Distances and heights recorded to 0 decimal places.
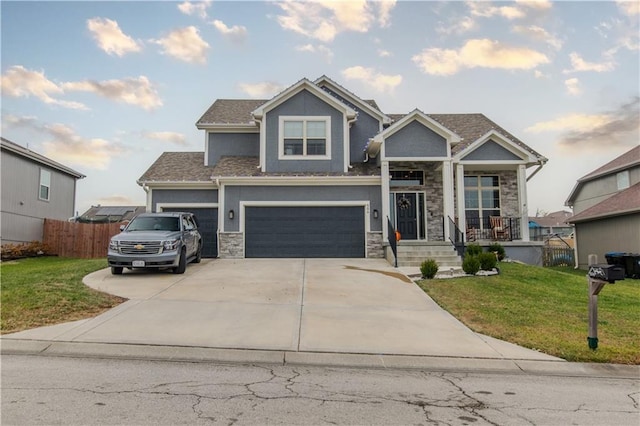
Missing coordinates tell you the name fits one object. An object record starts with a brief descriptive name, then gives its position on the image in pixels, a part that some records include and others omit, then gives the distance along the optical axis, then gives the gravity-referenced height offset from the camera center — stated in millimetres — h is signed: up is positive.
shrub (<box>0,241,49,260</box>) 19312 -587
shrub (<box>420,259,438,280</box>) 12219 -912
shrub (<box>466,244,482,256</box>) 14489 -388
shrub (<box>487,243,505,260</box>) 15891 -422
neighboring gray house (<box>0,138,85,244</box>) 20516 +2504
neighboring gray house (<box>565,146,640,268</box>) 19391 +1363
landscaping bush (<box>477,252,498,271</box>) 13125 -694
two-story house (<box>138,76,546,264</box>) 17016 +2416
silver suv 11672 -190
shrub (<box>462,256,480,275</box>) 12562 -806
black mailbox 6023 -490
